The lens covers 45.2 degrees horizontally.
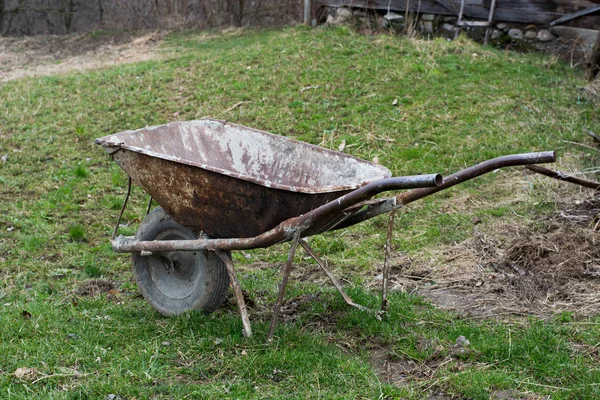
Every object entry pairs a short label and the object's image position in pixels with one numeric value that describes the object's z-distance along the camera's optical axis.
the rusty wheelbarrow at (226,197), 4.27
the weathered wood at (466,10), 12.63
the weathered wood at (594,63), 10.55
